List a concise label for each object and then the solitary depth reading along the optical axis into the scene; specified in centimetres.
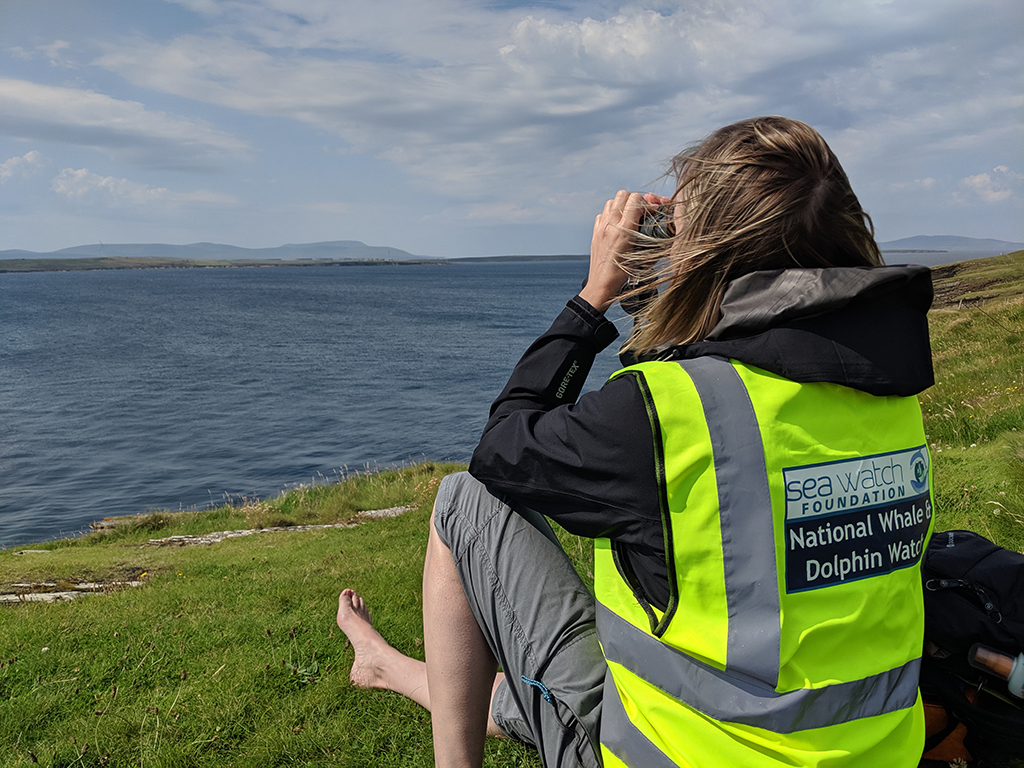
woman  147
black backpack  208
